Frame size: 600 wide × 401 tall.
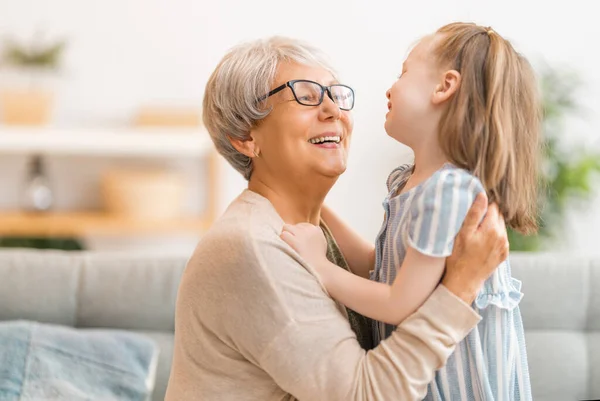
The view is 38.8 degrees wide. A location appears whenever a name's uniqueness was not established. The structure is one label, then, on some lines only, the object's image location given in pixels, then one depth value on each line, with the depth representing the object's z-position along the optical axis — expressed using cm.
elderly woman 133
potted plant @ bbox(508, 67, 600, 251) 399
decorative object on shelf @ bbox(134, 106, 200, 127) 432
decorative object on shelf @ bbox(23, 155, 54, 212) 443
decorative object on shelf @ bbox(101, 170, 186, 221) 418
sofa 225
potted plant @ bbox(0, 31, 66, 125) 423
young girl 133
